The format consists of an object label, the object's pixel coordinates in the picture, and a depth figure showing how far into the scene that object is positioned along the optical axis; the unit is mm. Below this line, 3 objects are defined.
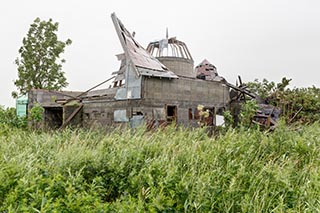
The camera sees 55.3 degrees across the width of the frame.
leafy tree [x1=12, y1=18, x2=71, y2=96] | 20203
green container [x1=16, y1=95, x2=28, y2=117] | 17250
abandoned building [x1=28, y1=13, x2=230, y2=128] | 10867
